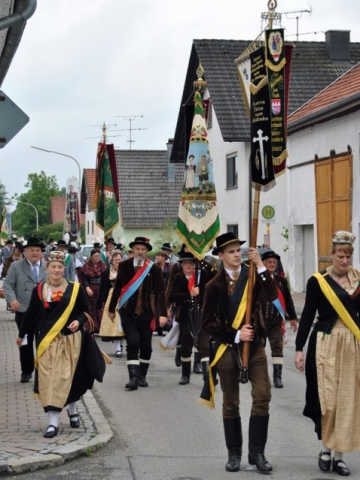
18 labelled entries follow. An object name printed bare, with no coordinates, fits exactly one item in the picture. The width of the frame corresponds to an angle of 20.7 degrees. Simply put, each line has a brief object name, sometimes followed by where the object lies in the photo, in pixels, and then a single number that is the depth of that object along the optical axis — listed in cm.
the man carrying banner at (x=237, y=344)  723
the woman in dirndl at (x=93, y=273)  1783
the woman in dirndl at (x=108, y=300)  1545
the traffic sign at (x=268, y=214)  2495
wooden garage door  2580
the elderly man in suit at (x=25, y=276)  1240
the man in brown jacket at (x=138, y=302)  1173
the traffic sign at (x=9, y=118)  868
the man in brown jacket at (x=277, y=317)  1176
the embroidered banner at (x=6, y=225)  4953
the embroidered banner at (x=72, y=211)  3353
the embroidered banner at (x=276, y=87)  797
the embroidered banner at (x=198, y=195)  1353
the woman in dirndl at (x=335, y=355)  709
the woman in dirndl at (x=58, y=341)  859
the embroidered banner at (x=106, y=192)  1947
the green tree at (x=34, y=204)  12875
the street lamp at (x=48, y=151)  5312
